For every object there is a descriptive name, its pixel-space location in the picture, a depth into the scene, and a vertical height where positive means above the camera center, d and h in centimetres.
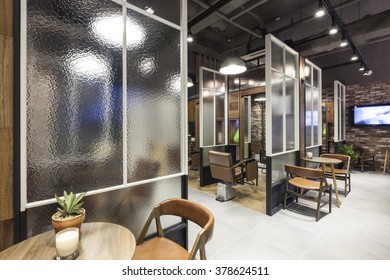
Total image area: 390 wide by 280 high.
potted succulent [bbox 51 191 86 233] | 104 -43
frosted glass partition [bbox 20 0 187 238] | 125 +26
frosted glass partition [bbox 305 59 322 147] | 430 +80
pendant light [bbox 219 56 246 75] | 343 +140
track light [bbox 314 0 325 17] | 288 +196
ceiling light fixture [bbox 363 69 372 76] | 558 +197
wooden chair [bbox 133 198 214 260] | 127 -63
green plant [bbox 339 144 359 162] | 586 -35
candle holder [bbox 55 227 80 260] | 92 -50
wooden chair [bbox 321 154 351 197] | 389 -65
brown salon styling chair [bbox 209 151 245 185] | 367 -56
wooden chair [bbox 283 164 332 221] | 276 -69
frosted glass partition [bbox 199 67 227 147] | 471 +85
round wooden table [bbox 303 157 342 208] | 339 -38
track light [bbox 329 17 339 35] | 332 +194
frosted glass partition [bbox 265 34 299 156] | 308 +78
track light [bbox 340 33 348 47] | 392 +203
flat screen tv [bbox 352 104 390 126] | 578 +78
